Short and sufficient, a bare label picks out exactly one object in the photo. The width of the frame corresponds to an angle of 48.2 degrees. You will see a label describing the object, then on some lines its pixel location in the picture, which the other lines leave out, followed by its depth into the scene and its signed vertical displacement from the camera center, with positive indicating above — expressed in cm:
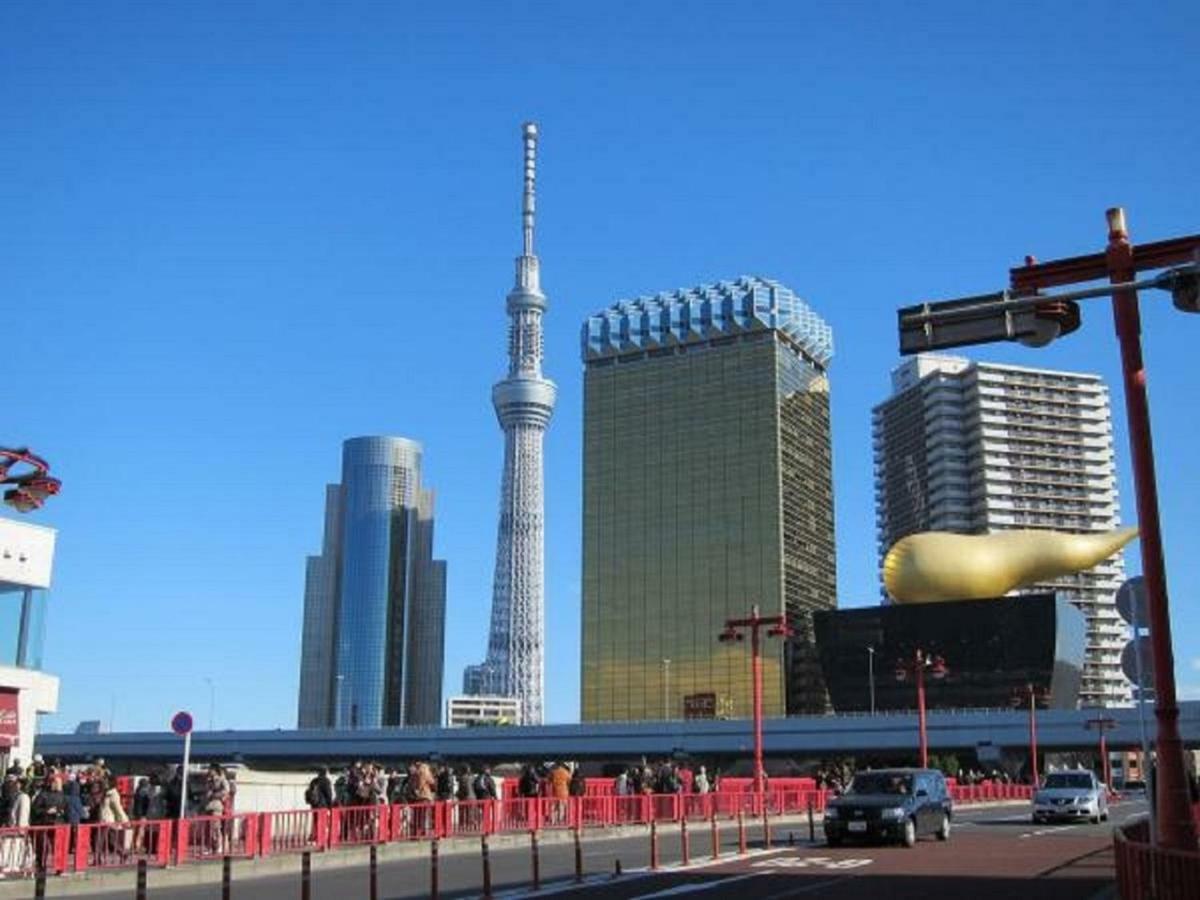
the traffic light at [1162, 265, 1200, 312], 1254 +431
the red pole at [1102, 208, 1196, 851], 1462 +230
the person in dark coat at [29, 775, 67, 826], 2231 -86
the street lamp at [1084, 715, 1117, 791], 9107 +185
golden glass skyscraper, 17689 +1075
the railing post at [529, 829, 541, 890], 1877 -157
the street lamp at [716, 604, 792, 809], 4886 +491
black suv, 2798 -111
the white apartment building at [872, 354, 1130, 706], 19162 +1622
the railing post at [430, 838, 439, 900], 1571 -139
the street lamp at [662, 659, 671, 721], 19268 +946
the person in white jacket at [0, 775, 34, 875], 2012 -146
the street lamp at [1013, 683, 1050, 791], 12962 +588
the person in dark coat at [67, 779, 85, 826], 2266 -82
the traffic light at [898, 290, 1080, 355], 1386 +440
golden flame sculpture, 15038 +2142
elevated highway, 12631 +171
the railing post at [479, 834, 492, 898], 1747 -151
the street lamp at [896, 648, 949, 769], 6334 +427
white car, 3941 -123
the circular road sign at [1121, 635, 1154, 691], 1591 +114
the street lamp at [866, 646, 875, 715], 14476 +987
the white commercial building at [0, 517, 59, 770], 3553 +331
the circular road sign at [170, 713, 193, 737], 2659 +63
